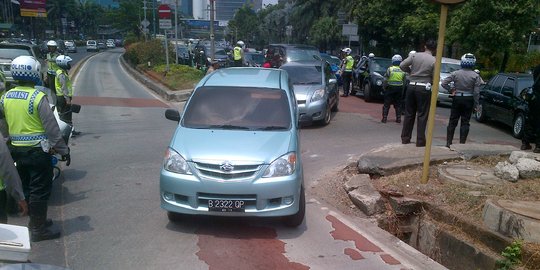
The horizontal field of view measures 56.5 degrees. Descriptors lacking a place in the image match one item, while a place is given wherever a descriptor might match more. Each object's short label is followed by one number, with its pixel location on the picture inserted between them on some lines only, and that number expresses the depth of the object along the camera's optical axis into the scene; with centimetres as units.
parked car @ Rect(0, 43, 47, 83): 1767
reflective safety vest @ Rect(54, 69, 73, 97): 992
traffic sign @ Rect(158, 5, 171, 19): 2356
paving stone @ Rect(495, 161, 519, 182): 675
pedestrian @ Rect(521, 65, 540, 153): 901
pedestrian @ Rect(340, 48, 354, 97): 1872
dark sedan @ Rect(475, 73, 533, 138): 1220
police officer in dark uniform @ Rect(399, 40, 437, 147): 882
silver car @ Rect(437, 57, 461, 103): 1735
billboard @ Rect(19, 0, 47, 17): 5794
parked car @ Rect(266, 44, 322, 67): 1914
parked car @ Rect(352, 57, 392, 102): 1742
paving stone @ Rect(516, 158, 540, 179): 682
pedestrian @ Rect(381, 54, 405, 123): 1294
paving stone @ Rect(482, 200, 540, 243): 490
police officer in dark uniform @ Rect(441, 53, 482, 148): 909
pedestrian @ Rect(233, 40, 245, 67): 2112
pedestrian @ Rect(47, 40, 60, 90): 1044
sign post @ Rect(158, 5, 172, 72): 2292
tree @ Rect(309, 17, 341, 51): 4841
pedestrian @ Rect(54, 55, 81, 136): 977
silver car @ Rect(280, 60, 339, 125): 1241
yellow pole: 661
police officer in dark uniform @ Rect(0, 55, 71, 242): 505
